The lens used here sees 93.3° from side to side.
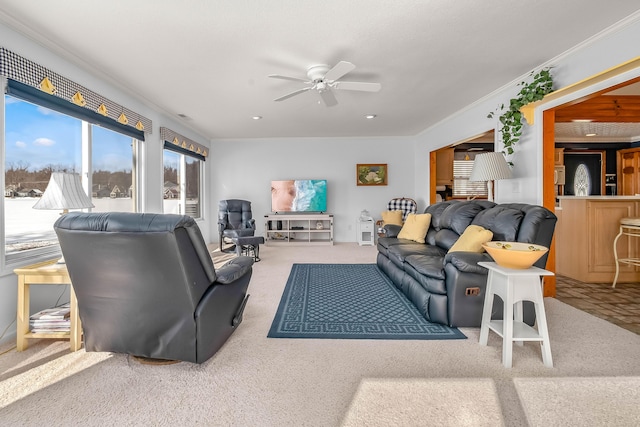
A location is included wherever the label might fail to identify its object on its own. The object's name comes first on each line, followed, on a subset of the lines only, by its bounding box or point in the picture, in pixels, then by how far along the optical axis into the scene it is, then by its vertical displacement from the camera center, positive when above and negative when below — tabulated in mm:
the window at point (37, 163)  2451 +466
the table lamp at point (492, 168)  3336 +467
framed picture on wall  6781 +841
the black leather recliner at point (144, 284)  1554 -407
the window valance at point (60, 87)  2232 +1116
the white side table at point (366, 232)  6492 -477
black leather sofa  2301 -495
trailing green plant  3037 +1157
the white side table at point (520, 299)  1832 -551
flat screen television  6707 +352
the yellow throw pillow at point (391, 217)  5992 -134
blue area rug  2309 -914
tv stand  6520 -402
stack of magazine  2127 -779
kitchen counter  3619 -341
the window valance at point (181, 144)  4651 +1181
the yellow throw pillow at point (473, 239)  2521 -253
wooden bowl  1812 -271
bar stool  3384 -282
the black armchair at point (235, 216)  5551 -83
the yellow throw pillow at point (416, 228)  3938 -236
